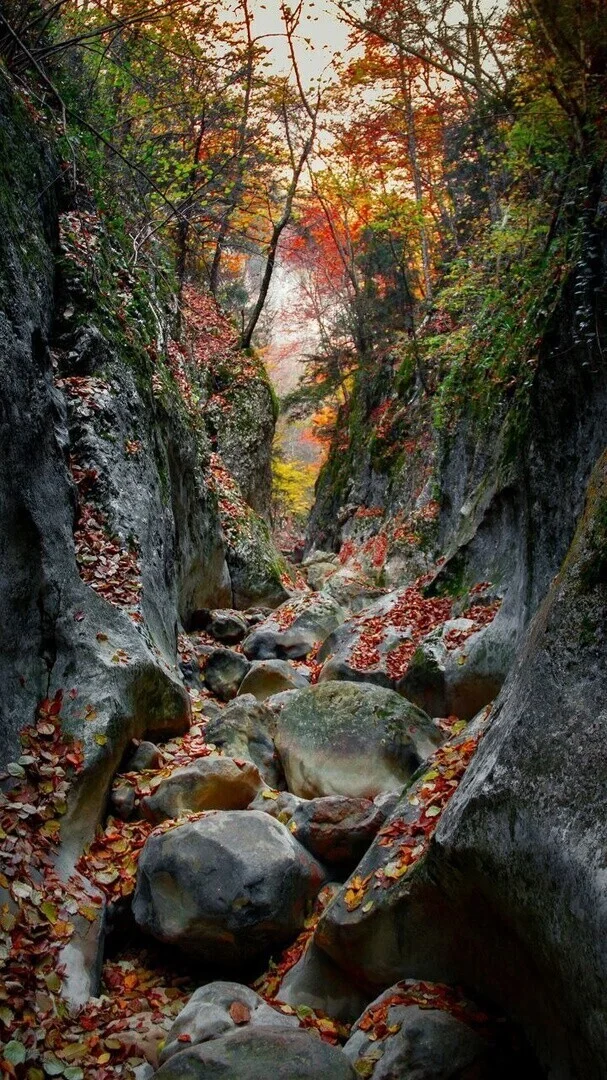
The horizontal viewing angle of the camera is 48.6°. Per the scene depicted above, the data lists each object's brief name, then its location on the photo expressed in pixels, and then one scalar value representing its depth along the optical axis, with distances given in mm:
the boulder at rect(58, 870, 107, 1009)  4363
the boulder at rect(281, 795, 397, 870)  5395
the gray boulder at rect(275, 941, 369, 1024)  4348
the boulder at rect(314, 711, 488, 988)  4176
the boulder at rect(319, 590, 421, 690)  9383
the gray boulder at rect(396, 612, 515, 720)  7523
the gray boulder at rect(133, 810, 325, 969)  4734
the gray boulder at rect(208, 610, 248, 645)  11828
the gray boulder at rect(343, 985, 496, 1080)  3246
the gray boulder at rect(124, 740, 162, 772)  6596
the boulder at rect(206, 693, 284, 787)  7059
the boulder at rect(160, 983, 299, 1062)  3857
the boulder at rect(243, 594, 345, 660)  11359
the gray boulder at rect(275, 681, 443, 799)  6555
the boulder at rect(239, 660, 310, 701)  9234
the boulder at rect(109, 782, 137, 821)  6086
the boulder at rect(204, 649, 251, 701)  9531
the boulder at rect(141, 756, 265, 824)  5824
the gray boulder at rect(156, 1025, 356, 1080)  3256
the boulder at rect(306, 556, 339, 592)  18203
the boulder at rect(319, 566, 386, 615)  13688
